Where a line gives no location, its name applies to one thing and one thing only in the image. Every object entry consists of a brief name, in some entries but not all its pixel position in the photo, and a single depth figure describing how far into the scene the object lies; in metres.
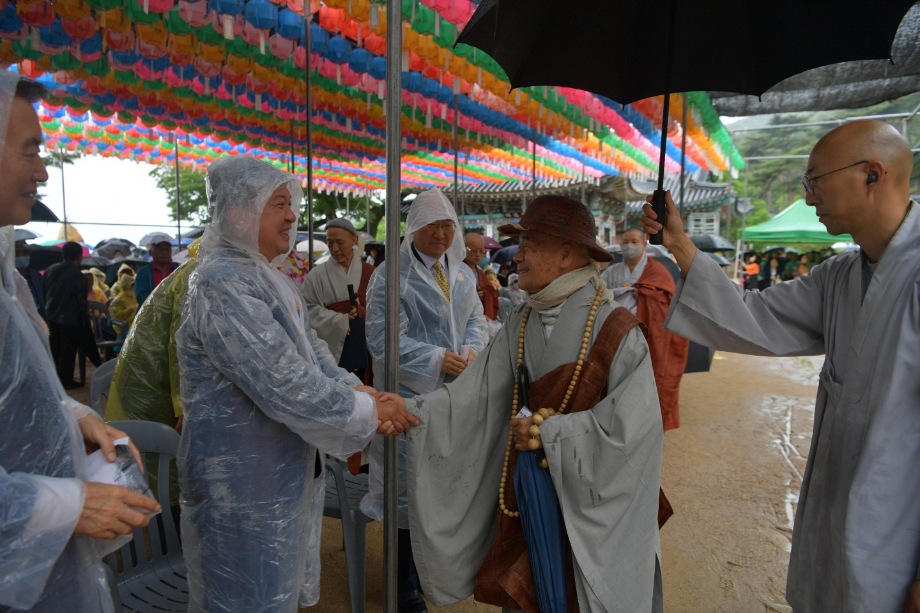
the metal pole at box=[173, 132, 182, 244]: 7.78
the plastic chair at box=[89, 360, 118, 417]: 2.88
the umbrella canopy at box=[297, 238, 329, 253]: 10.70
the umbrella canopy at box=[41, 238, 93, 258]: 12.69
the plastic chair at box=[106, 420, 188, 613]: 1.88
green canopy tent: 15.70
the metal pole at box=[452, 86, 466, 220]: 5.60
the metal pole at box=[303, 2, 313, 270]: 3.41
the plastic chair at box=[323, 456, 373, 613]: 2.40
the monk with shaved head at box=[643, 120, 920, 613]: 1.46
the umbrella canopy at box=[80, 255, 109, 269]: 10.64
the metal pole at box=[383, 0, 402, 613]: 1.62
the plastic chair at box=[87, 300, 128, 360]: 7.08
